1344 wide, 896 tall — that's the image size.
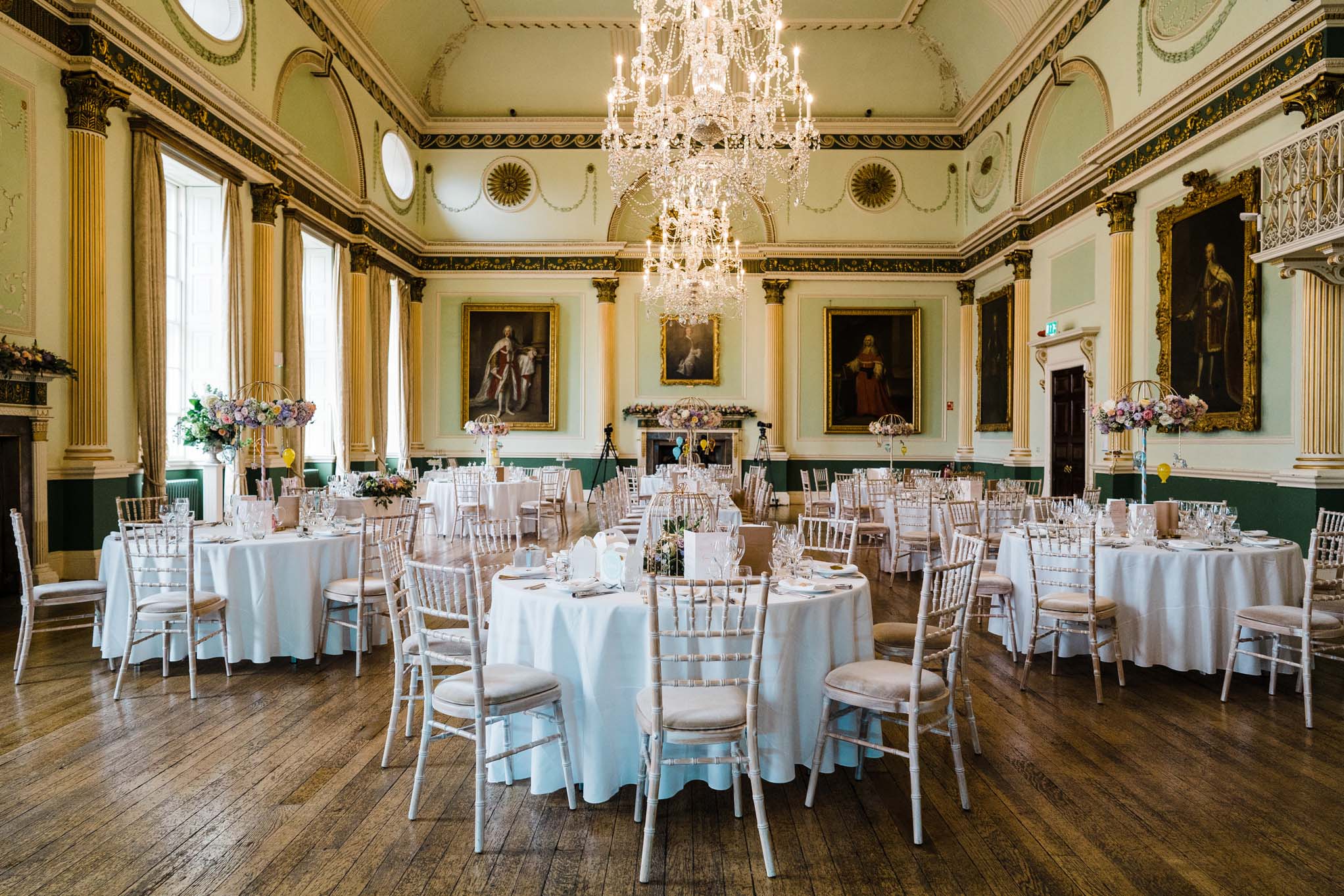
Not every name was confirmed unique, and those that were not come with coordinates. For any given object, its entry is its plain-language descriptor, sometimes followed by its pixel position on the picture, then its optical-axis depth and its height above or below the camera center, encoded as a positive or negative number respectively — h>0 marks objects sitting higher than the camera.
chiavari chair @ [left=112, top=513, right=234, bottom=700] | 4.79 -0.88
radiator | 8.84 -0.47
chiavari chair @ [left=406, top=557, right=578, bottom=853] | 3.05 -0.93
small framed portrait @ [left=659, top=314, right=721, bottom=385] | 16.33 +1.80
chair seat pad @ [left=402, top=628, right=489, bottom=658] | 3.67 -0.91
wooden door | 11.27 +0.14
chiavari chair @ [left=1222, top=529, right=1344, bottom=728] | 4.34 -1.01
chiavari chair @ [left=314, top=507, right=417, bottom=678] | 5.10 -0.92
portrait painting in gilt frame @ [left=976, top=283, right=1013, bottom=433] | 13.71 +1.37
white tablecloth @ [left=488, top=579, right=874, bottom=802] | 3.29 -0.91
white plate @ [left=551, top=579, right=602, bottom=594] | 3.49 -0.60
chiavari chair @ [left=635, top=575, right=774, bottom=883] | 2.83 -0.89
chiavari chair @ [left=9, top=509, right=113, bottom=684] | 4.75 -0.91
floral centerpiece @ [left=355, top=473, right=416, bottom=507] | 7.26 -0.37
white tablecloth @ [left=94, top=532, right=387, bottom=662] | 5.20 -0.94
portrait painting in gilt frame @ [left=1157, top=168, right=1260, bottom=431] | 7.81 +1.43
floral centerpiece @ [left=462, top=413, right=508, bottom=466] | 12.91 +0.25
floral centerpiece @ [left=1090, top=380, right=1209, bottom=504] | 6.20 +0.21
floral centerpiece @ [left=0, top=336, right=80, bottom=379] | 6.28 +0.68
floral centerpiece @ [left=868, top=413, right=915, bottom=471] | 15.08 +0.20
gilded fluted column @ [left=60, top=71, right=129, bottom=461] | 7.14 +1.64
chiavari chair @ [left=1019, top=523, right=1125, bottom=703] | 4.87 -0.94
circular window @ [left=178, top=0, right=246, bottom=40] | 9.05 +4.79
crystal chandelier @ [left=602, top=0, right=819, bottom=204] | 7.19 +3.17
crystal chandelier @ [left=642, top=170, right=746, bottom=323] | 10.72 +2.74
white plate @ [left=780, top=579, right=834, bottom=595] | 3.51 -0.61
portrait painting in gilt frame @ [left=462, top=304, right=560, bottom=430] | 16.17 +1.60
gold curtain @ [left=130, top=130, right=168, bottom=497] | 7.88 +1.39
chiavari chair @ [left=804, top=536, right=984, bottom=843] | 3.11 -0.96
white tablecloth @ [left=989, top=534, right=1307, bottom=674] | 5.02 -0.94
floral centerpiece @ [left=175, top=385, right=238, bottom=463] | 6.00 +0.17
